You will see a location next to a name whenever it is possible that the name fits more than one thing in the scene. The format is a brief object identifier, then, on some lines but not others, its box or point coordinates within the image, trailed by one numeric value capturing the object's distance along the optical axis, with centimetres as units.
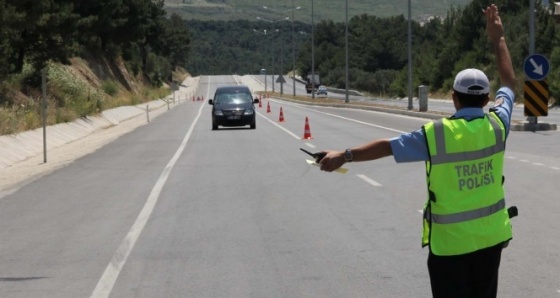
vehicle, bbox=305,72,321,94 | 13752
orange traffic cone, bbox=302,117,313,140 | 3276
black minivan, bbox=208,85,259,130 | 4178
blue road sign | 3139
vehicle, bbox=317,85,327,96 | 12400
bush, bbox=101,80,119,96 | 6989
